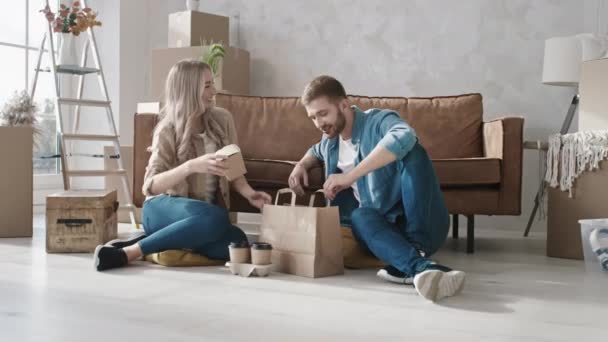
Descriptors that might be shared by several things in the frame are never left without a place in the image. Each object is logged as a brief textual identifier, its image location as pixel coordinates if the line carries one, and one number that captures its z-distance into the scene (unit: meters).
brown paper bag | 2.53
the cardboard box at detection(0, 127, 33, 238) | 3.60
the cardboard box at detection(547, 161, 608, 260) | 3.12
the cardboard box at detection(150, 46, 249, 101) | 5.04
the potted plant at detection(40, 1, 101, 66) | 4.52
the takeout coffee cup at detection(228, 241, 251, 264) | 2.63
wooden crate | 3.13
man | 2.49
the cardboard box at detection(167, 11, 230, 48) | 5.04
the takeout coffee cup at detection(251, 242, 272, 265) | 2.58
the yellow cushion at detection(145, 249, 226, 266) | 2.80
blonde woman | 2.74
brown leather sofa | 3.35
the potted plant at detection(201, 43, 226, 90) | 4.66
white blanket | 3.09
